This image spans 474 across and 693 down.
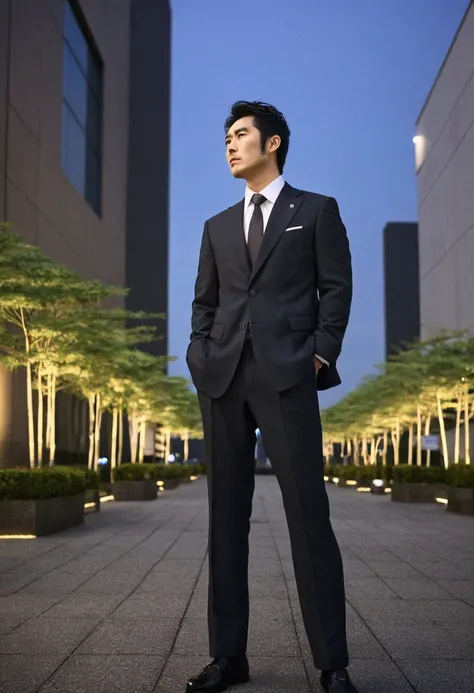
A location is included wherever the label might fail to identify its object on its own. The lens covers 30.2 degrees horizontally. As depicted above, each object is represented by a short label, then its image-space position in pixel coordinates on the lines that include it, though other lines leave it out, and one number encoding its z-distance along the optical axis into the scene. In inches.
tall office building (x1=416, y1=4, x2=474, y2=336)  1568.7
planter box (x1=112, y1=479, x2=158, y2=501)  1025.5
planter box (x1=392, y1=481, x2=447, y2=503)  978.1
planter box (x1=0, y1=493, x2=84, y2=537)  500.1
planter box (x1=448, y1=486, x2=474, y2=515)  747.4
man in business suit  145.6
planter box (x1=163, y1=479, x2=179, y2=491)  1469.0
